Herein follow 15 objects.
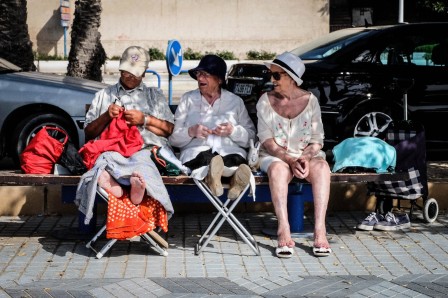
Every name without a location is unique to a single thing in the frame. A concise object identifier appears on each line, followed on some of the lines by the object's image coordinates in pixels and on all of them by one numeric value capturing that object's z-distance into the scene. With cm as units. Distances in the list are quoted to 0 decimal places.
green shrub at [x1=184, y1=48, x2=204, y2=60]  3581
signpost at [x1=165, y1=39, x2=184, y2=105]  1324
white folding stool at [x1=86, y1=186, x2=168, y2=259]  737
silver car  1109
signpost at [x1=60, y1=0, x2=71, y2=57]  3612
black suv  1139
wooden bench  763
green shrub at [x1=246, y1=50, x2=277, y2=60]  3703
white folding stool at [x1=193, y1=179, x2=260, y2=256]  755
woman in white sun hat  771
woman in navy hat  802
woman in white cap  742
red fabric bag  785
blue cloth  807
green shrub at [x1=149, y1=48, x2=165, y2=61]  3588
